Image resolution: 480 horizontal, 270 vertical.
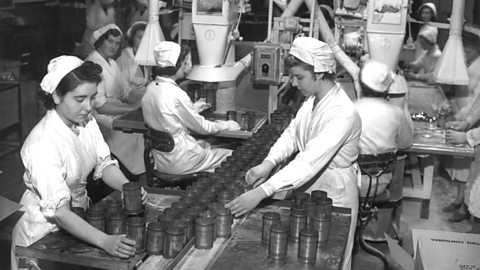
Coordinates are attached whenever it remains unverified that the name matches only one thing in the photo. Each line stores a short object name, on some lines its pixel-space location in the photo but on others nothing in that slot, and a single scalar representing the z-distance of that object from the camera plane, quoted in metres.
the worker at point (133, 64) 5.39
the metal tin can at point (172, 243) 2.17
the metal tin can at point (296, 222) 2.33
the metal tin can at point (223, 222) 2.35
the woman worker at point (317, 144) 2.67
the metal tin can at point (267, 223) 2.30
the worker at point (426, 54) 5.98
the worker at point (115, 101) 4.66
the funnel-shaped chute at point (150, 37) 4.03
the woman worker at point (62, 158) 2.21
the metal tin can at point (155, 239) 2.18
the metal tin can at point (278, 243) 2.18
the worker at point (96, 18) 6.09
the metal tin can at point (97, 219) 2.28
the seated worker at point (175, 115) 3.86
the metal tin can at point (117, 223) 2.27
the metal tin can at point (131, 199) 2.45
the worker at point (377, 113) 3.61
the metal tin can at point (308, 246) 2.17
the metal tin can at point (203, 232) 2.25
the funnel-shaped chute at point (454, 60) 3.83
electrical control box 3.89
